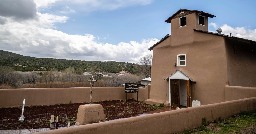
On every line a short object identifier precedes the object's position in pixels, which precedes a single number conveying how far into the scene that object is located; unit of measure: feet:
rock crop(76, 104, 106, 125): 25.83
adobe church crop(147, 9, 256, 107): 36.61
